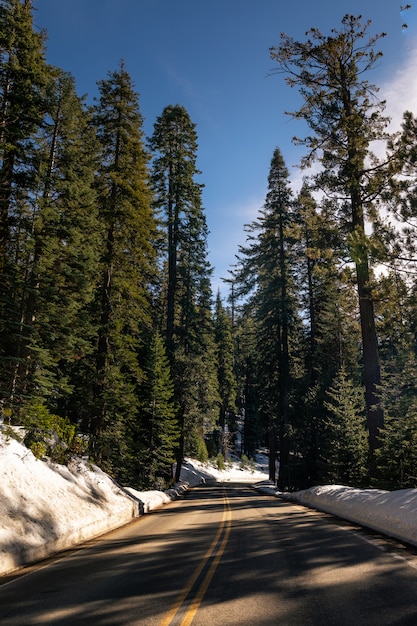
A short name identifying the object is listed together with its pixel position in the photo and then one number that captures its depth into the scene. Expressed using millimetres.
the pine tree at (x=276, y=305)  31312
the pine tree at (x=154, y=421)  25094
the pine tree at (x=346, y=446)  22016
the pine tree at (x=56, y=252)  14508
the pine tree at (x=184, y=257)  31422
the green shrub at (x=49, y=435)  11047
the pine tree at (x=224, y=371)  64912
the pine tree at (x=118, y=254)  18094
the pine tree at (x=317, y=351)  29125
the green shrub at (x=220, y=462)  55706
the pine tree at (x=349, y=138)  16922
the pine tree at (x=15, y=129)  14352
